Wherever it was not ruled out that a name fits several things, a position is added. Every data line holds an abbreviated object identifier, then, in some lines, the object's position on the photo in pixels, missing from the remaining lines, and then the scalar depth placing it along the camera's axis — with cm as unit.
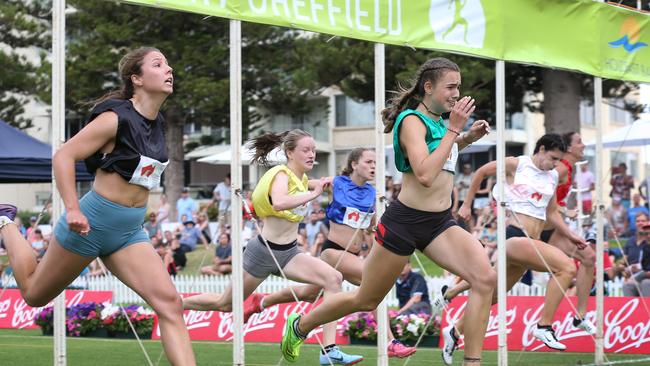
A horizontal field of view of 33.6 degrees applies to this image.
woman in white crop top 1049
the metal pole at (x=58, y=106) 753
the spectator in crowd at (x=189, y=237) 2352
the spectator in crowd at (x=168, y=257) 2077
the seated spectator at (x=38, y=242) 2221
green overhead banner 855
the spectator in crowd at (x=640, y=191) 2021
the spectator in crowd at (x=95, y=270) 2216
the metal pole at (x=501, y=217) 982
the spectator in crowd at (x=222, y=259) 2039
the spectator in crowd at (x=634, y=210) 2111
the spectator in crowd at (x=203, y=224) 2427
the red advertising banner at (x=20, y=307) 1703
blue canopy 1502
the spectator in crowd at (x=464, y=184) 2507
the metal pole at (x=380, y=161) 903
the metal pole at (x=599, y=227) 1128
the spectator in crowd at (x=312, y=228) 2161
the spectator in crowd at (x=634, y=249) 1583
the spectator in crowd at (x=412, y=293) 1468
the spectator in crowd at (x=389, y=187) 1961
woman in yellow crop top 922
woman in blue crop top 1005
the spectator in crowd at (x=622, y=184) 2339
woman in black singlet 619
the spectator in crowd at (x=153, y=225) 2398
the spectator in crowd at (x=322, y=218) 2048
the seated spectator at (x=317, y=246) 1962
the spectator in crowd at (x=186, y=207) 2548
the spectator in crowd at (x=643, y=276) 1423
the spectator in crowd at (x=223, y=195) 2555
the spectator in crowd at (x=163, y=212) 2511
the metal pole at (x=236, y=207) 823
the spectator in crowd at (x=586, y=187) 1998
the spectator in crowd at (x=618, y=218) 2267
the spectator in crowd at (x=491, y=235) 1777
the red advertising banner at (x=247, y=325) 1477
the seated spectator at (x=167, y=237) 2288
